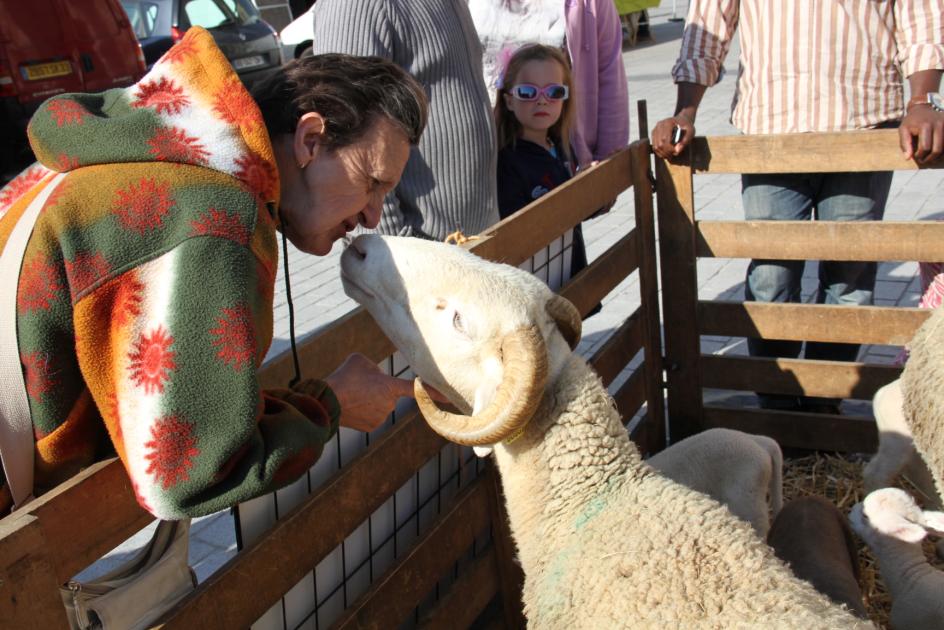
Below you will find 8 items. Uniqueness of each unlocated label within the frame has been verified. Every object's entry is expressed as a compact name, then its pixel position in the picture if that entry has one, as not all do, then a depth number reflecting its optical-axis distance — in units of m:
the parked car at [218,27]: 10.68
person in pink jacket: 3.91
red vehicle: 8.05
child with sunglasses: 3.65
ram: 1.78
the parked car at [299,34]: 13.14
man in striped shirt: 3.38
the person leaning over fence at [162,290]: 1.23
